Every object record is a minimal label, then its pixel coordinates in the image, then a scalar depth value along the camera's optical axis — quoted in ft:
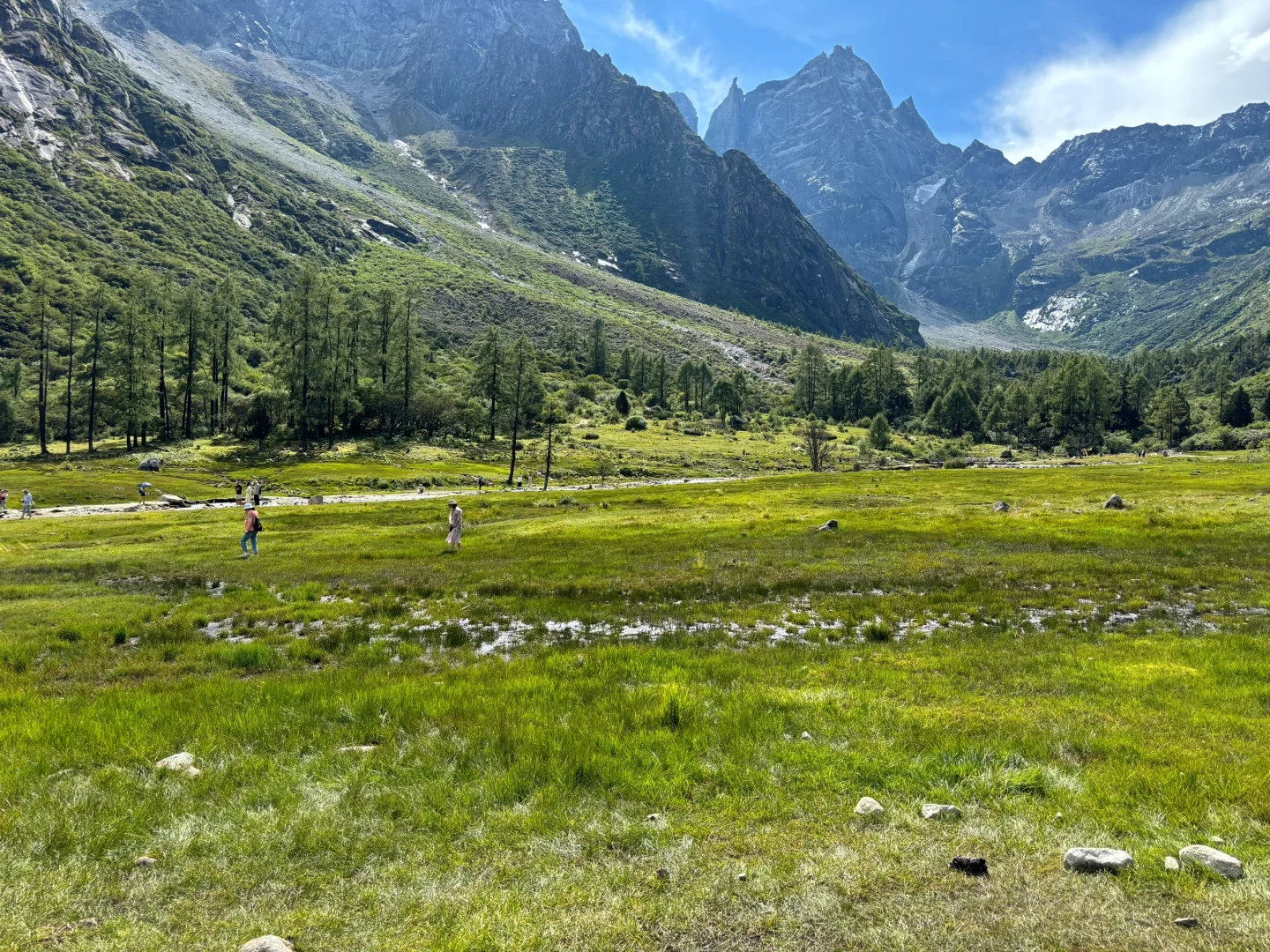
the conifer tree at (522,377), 339.36
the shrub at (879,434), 486.79
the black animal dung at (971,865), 21.43
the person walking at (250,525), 104.17
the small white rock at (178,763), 29.22
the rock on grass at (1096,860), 20.94
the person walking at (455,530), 114.76
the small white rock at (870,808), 25.30
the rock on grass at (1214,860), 20.21
